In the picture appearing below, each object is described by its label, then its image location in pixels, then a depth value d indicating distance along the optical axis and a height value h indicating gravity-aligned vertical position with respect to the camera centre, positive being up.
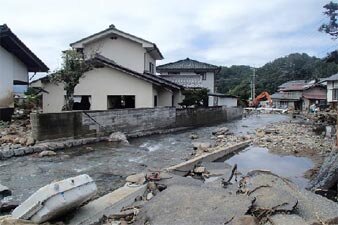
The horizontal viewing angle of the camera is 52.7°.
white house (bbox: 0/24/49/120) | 16.86 +2.19
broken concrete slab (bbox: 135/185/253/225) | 4.83 -1.57
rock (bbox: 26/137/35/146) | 12.26 -1.36
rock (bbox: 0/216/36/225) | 4.78 -1.68
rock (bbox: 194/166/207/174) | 9.45 -1.86
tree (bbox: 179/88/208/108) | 26.67 +0.48
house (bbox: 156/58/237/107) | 36.41 +3.62
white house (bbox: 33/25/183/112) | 20.36 +1.22
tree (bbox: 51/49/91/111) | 16.41 +1.56
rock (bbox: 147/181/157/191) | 6.69 -1.66
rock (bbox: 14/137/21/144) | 12.42 -1.34
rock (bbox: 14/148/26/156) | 11.54 -1.63
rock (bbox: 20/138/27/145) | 12.30 -1.36
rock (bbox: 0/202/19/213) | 6.25 -1.92
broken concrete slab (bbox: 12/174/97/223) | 4.99 -1.48
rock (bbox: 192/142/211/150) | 13.99 -1.78
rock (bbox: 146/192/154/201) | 6.12 -1.70
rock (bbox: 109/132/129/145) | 15.49 -1.58
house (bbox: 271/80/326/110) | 53.12 +1.24
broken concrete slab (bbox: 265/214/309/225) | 4.72 -1.65
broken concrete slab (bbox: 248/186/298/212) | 5.14 -1.54
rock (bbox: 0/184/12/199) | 7.18 -1.88
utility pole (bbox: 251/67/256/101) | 65.55 +2.67
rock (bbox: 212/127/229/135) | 19.85 -1.69
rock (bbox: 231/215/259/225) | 4.48 -1.56
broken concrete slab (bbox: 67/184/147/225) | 5.45 -1.81
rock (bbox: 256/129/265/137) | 19.01 -1.77
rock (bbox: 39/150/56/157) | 11.66 -1.72
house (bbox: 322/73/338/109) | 36.44 +1.42
